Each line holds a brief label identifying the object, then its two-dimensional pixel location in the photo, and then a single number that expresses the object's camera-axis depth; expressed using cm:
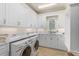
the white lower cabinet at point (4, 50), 103
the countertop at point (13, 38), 110
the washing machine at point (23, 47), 112
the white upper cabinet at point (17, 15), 116
